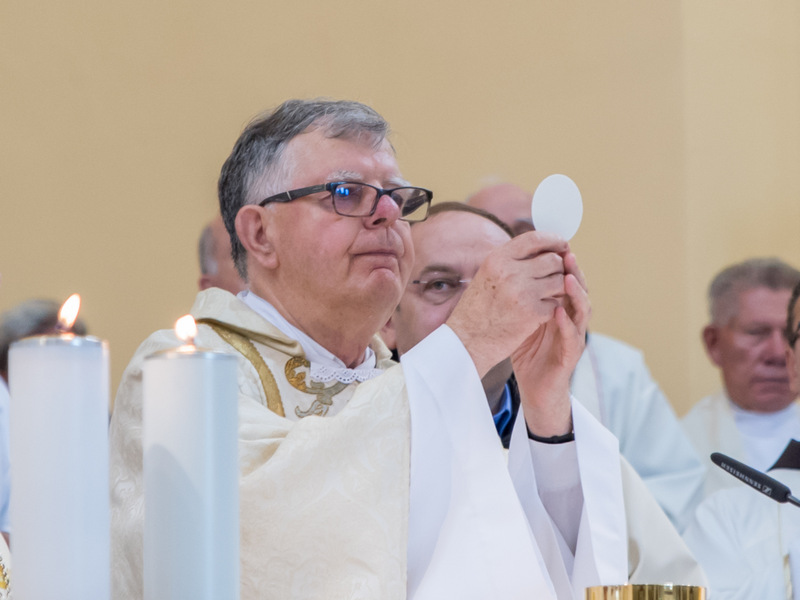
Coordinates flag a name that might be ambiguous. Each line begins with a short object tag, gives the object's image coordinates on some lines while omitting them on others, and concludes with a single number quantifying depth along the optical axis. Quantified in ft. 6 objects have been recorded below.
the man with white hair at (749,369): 33.04
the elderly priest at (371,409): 10.27
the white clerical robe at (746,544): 22.04
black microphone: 16.49
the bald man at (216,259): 26.58
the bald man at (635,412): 27.53
